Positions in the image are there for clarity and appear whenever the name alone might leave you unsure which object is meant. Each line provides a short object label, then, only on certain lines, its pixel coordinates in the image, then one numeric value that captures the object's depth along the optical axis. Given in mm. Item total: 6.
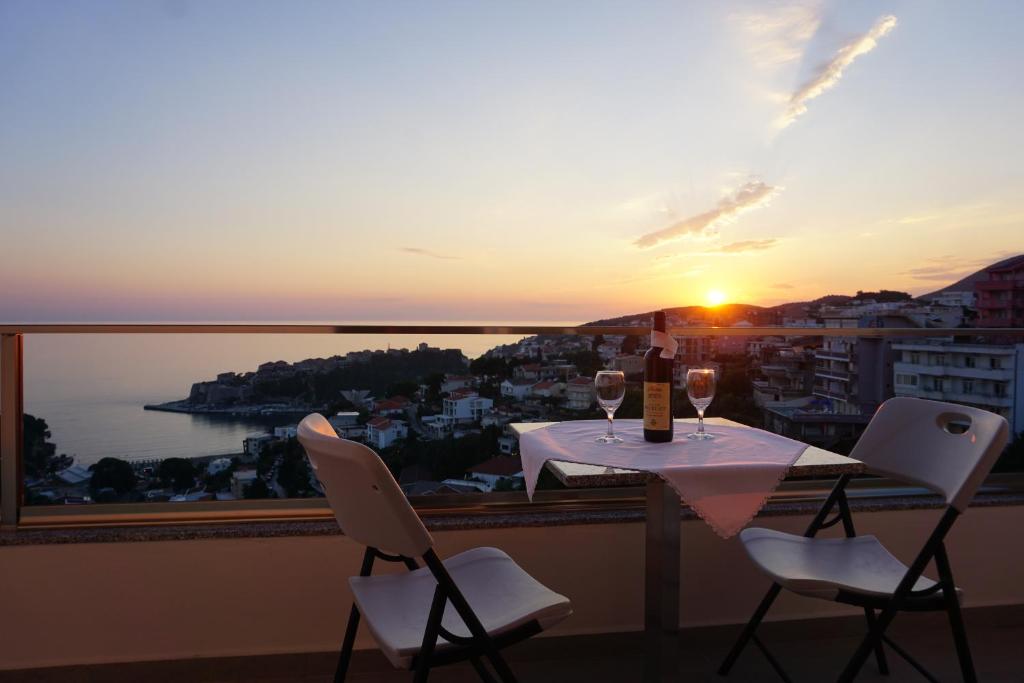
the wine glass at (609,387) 1837
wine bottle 1724
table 1806
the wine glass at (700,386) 1848
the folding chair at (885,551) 1658
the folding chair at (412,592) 1312
